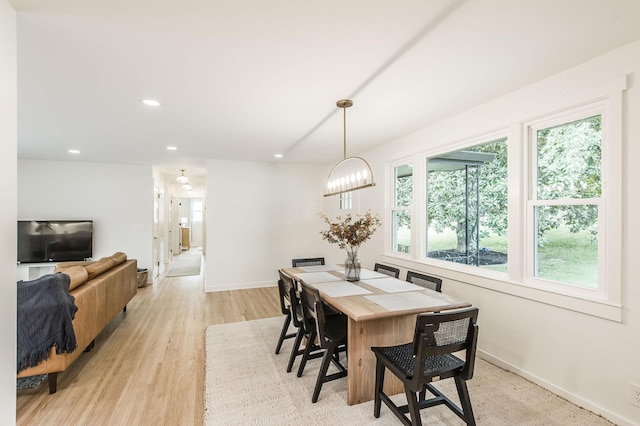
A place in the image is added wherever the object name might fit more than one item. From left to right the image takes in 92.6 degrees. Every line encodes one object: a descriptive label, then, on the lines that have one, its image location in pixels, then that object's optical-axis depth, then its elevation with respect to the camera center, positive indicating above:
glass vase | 2.98 -0.54
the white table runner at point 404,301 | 2.11 -0.64
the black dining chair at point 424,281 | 2.66 -0.63
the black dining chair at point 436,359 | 1.63 -0.91
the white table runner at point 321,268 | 3.47 -0.65
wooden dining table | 2.08 -0.81
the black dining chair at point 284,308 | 2.94 -0.94
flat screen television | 5.20 -0.47
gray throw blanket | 2.22 -0.80
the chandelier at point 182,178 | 7.31 +0.86
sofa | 2.32 -0.90
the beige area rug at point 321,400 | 2.03 -1.38
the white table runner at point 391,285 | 2.59 -0.65
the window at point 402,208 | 4.08 +0.07
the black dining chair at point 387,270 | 3.30 -0.65
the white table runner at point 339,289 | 2.46 -0.64
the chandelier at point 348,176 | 2.78 +0.37
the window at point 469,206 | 2.91 +0.07
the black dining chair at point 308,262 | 4.07 -0.66
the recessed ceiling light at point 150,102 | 2.73 +1.01
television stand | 5.15 -0.97
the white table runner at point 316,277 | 2.95 -0.65
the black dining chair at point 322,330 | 2.20 -0.93
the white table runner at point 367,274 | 3.09 -0.65
